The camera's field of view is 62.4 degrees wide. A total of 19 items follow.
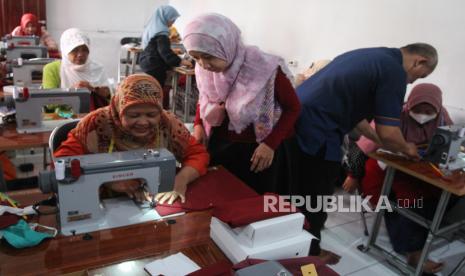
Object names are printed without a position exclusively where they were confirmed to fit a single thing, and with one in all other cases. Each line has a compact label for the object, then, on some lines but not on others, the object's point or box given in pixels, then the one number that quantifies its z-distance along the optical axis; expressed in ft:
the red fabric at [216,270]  3.01
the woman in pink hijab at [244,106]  5.08
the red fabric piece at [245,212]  3.30
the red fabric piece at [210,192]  4.18
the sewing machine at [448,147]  6.48
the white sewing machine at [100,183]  3.40
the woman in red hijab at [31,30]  15.19
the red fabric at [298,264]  2.99
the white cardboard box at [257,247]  3.18
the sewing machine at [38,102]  6.39
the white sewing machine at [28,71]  8.98
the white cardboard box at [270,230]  3.22
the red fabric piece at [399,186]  7.73
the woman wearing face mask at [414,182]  7.62
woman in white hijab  9.30
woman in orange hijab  4.34
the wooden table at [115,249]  3.11
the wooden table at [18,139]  6.06
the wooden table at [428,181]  6.17
